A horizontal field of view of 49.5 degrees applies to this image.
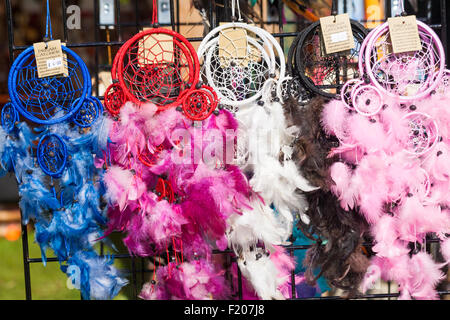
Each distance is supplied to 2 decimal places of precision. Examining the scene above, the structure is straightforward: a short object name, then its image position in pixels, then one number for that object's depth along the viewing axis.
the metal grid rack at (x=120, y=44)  1.69
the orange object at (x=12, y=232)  3.96
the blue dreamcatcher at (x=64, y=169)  1.60
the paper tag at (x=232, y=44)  1.61
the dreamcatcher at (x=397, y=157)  1.52
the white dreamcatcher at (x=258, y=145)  1.53
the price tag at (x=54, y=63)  1.61
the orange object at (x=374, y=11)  2.29
